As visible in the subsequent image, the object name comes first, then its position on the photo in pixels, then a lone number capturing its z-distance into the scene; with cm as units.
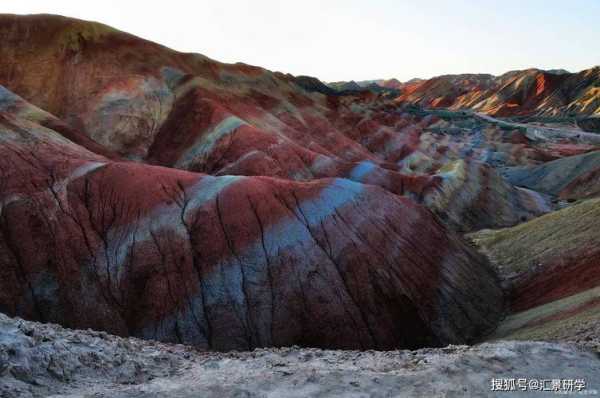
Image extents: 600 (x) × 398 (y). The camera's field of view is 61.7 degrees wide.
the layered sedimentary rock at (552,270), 1697
